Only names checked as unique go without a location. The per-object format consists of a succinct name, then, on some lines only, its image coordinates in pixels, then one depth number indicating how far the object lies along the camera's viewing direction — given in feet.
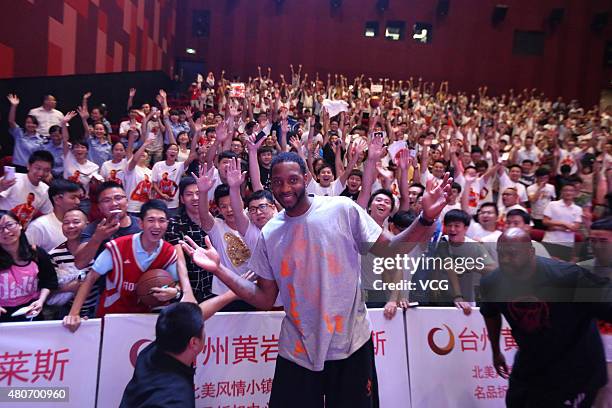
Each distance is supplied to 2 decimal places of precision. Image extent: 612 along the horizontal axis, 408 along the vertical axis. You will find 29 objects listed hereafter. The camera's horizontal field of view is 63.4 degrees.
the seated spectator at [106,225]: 9.50
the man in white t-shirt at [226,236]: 10.51
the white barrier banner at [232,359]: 9.50
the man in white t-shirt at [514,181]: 22.45
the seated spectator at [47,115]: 22.74
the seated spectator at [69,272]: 10.16
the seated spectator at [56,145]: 20.29
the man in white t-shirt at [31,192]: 14.85
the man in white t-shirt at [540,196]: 21.65
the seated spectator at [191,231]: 11.07
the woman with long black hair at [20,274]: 9.43
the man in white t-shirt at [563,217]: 17.66
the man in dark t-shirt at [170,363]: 6.76
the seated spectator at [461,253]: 11.35
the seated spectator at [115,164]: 19.60
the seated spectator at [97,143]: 22.22
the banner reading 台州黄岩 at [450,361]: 10.53
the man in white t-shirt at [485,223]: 15.40
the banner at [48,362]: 8.97
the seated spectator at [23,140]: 20.31
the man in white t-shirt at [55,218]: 11.37
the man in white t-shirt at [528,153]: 30.68
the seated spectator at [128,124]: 26.00
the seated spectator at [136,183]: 18.63
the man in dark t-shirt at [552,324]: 7.94
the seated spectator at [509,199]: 17.79
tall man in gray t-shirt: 7.02
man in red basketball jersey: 9.30
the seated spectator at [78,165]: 19.08
